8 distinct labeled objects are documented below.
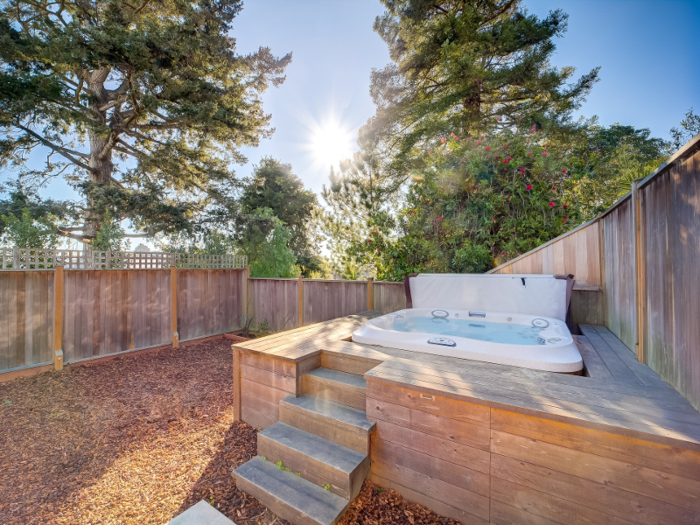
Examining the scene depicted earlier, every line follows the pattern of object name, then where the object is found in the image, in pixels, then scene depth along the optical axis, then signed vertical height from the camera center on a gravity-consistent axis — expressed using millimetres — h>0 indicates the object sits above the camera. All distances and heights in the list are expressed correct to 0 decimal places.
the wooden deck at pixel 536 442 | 1157 -853
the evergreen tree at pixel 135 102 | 5391 +3747
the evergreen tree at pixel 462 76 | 5672 +4081
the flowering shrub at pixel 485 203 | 4242 +959
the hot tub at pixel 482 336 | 2010 -673
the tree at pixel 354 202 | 6043 +1391
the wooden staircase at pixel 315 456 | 1582 -1175
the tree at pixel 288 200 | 10523 +2539
